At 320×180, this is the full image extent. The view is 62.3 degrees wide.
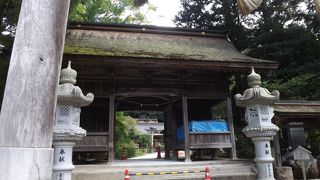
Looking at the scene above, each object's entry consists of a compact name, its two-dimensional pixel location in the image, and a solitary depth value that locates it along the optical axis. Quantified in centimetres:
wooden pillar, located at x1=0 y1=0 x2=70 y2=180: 183
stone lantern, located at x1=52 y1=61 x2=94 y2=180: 585
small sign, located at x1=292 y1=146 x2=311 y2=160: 882
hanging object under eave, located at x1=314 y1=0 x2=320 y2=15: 449
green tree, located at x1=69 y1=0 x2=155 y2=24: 2106
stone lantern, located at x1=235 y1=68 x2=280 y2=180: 732
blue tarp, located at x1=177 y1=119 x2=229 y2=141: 1080
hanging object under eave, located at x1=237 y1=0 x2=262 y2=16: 553
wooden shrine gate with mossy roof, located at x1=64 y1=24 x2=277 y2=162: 970
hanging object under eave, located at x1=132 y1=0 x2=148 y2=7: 773
